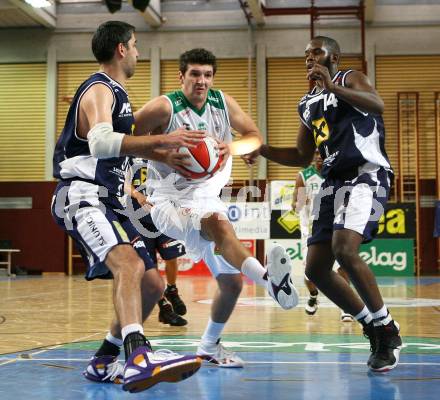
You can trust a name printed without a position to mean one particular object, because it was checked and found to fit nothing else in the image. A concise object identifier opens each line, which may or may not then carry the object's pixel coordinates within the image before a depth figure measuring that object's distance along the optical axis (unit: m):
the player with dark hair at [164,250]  7.06
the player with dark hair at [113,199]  3.61
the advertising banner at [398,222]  17.06
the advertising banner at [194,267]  17.52
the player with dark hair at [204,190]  4.90
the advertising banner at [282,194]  17.55
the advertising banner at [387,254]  16.78
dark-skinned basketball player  4.81
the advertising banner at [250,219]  17.30
